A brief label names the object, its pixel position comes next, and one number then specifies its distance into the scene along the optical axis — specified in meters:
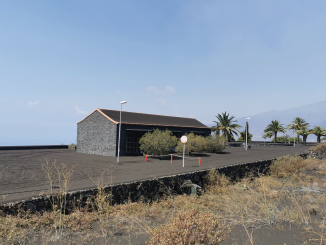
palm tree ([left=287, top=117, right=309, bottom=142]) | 57.96
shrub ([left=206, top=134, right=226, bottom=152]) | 34.19
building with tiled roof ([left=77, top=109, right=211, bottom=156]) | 27.97
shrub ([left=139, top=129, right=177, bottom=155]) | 25.95
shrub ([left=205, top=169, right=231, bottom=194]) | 14.44
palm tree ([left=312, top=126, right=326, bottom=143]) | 56.91
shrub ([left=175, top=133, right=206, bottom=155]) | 29.94
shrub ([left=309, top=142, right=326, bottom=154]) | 33.56
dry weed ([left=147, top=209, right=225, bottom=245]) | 4.60
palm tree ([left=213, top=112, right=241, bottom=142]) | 51.47
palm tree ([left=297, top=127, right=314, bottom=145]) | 56.79
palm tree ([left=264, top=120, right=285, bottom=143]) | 56.61
